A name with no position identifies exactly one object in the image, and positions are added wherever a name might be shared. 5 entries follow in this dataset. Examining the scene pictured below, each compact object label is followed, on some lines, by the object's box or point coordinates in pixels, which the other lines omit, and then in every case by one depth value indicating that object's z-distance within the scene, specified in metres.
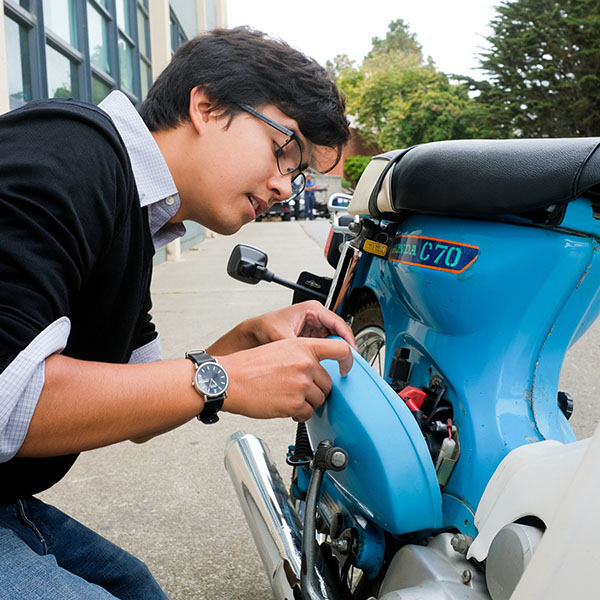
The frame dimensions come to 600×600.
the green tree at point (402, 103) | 33.84
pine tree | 20.42
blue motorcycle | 1.23
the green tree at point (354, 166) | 35.80
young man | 0.94
